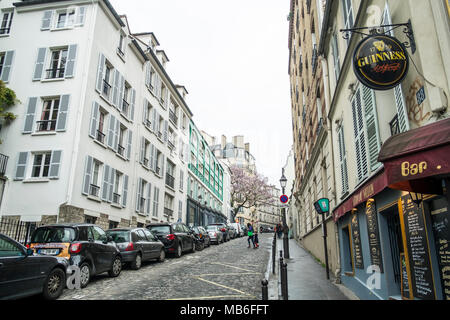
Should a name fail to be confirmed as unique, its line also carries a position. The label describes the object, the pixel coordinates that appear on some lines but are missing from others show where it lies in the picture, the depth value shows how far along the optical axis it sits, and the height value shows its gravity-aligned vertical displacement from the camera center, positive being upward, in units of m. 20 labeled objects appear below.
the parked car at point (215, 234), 23.91 +0.73
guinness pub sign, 4.70 +2.56
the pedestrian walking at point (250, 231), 20.45 +0.81
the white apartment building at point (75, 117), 15.49 +6.56
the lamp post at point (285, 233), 15.07 +0.54
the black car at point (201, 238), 19.59 +0.39
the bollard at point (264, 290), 4.54 -0.60
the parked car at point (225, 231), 26.98 +1.11
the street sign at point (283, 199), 14.78 +1.97
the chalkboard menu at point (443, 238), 3.89 +0.10
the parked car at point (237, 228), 35.53 +1.71
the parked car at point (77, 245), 8.48 -0.05
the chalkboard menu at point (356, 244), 7.72 +0.03
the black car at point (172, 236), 15.48 +0.36
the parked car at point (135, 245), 11.44 -0.04
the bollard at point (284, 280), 5.89 -0.63
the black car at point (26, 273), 6.02 -0.57
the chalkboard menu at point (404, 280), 5.25 -0.53
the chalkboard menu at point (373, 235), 6.33 +0.21
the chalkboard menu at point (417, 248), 4.34 -0.03
